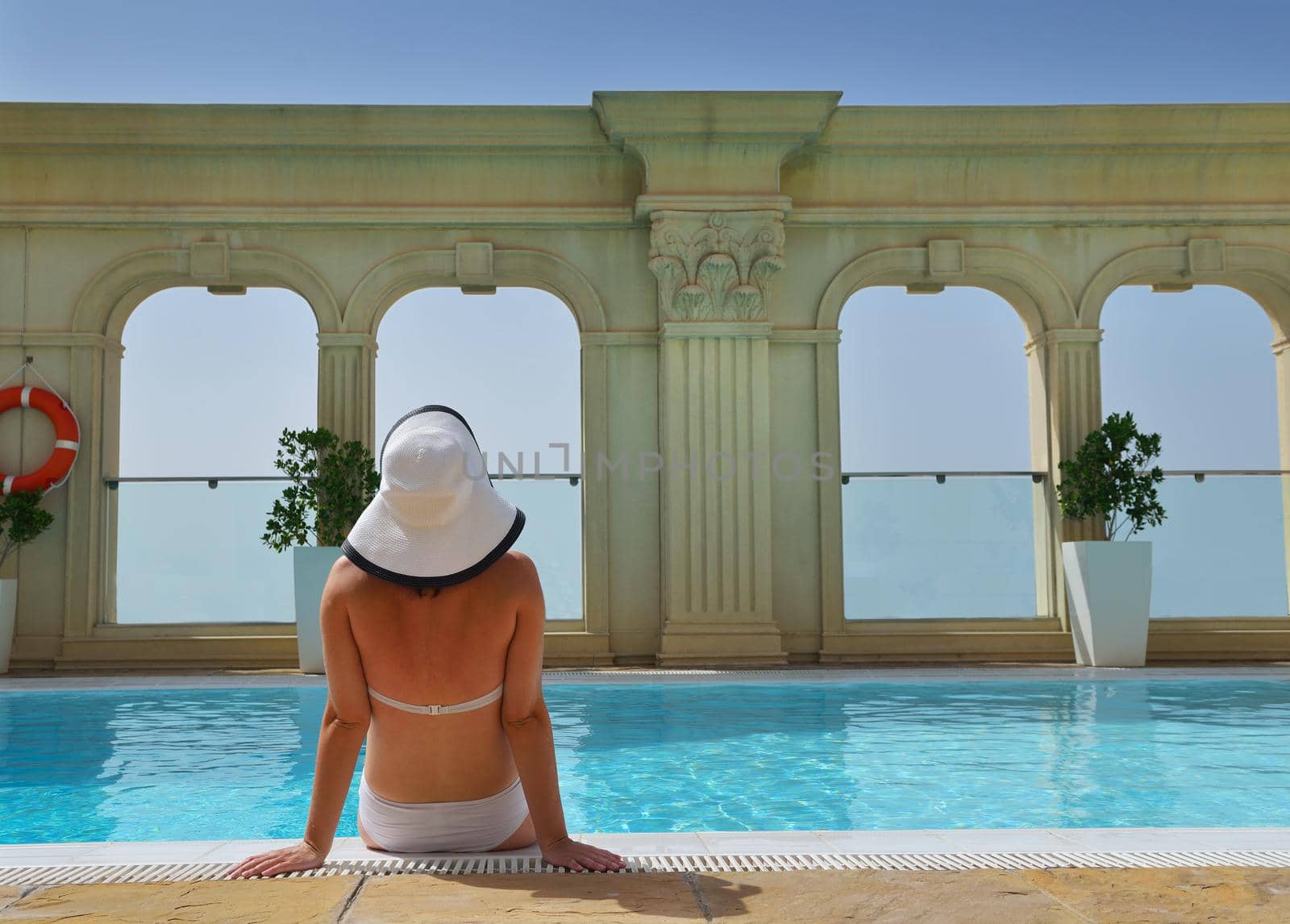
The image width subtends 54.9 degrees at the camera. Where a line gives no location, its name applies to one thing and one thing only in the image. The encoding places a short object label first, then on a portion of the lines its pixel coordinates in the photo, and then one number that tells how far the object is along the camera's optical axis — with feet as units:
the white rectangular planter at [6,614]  29.73
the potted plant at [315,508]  29.37
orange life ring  31.01
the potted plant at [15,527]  29.81
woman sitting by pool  8.26
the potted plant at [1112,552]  30.32
